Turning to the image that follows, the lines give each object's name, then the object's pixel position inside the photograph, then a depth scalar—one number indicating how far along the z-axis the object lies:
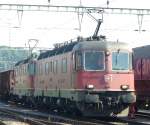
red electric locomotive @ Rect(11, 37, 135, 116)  21.73
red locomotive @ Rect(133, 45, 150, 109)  25.43
